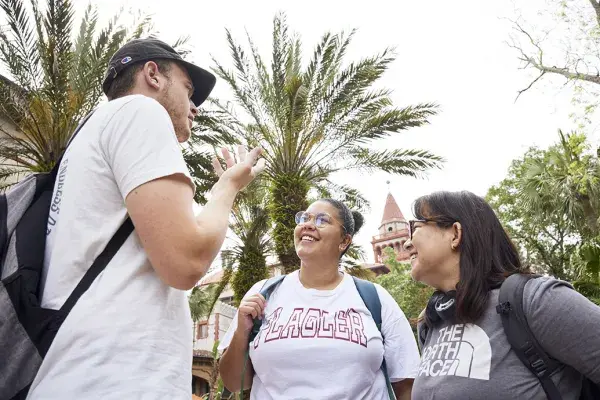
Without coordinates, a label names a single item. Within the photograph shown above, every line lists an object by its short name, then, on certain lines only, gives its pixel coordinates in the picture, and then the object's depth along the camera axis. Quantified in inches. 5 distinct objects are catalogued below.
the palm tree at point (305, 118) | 455.2
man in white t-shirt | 45.4
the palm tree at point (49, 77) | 363.3
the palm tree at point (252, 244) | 508.1
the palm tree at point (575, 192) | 435.8
